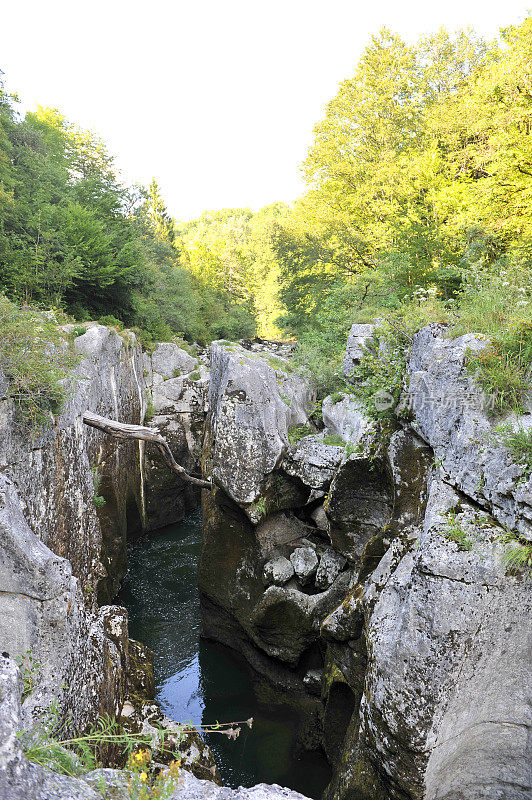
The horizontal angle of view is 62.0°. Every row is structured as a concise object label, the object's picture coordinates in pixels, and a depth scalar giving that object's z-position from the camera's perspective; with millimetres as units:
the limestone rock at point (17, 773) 2025
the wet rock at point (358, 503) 7316
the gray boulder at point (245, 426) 9867
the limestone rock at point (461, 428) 4277
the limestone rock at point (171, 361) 20062
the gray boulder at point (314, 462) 9836
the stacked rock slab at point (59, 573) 4418
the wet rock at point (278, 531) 10022
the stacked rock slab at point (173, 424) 17016
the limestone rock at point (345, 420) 7928
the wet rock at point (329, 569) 8983
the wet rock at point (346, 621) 6113
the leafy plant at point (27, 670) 4050
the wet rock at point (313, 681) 8508
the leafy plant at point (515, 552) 4051
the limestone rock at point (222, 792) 2689
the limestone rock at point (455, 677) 4340
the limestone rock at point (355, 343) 9719
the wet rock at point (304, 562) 9312
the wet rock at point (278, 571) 9344
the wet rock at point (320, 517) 10055
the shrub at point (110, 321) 17312
